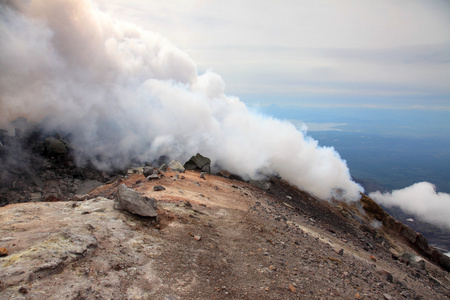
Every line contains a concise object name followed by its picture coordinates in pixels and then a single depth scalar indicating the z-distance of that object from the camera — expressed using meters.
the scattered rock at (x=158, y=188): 12.86
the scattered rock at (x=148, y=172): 16.28
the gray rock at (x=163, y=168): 18.60
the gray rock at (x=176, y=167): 19.16
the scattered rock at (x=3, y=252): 5.46
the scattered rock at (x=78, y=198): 10.39
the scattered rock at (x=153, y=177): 15.12
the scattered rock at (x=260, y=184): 21.77
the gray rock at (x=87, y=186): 21.20
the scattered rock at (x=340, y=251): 11.90
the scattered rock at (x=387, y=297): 8.45
